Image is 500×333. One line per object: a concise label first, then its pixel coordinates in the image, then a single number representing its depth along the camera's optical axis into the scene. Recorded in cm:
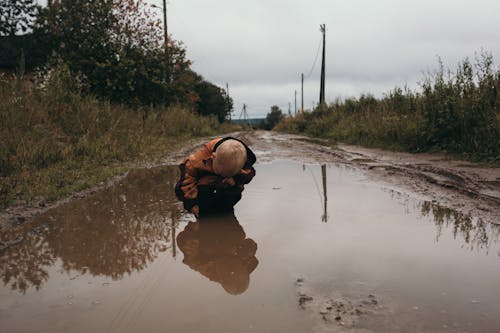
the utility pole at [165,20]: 1989
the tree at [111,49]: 1430
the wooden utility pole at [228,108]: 5350
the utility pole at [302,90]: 5794
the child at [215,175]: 315
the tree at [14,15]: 2592
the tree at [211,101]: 4850
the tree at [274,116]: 8438
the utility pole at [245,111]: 7969
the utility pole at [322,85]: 2991
